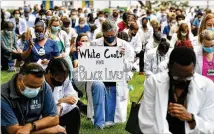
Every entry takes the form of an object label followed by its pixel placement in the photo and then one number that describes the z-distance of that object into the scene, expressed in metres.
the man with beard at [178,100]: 7.80
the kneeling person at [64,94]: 11.11
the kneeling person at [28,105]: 9.24
